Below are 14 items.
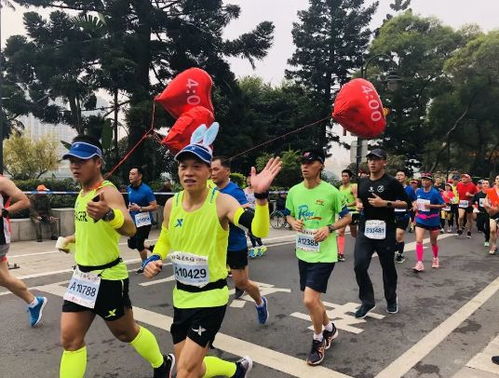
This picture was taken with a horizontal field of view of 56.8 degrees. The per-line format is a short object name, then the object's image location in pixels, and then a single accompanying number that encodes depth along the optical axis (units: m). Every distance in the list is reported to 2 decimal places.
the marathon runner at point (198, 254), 2.75
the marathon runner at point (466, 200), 13.29
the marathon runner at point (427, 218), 8.00
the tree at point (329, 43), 35.43
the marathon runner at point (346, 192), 8.91
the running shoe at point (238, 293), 6.19
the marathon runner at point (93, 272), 3.06
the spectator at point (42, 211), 10.94
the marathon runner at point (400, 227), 8.84
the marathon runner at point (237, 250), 4.99
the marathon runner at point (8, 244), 4.52
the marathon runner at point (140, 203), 7.35
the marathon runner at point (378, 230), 5.45
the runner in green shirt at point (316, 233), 4.10
